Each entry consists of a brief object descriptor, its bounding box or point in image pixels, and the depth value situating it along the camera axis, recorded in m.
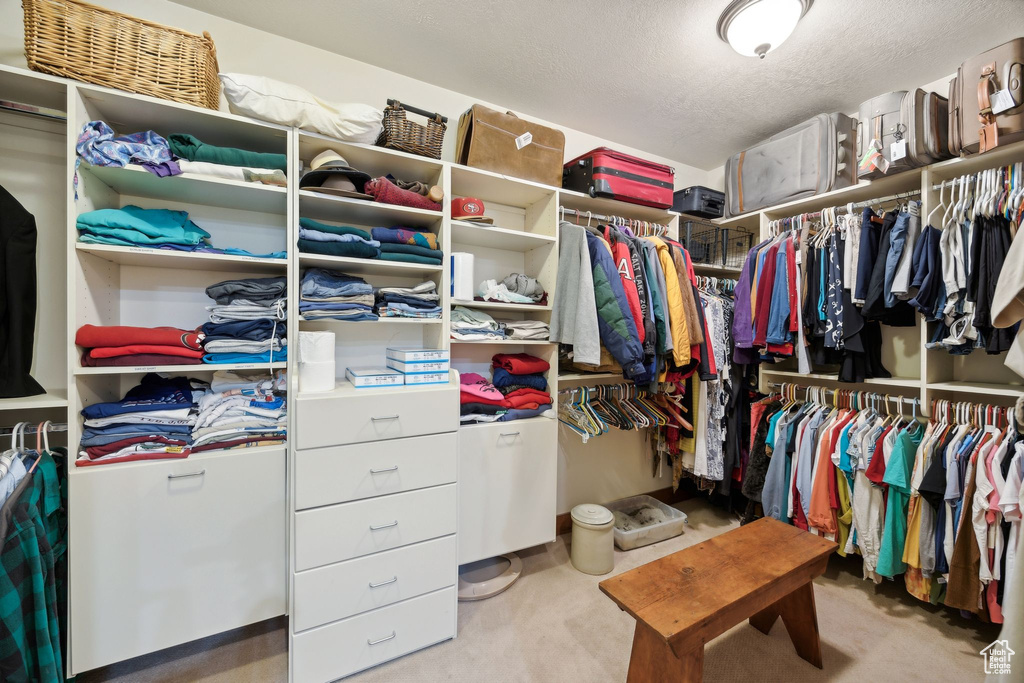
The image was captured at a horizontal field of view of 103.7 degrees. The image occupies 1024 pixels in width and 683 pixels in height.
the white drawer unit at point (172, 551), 1.33
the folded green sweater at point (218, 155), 1.45
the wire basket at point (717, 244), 2.75
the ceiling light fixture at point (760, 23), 1.50
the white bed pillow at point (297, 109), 1.46
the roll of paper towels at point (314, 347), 1.50
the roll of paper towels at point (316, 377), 1.50
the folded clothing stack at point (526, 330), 2.07
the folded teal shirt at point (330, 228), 1.64
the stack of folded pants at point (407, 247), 1.76
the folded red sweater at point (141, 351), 1.36
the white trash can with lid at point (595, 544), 2.13
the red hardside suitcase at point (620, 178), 2.19
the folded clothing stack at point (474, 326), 1.96
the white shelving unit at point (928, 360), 1.77
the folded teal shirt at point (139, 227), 1.34
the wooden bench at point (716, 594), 1.19
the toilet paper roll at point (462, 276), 1.91
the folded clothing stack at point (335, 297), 1.66
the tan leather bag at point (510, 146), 1.90
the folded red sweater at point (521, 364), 2.11
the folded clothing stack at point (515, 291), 2.05
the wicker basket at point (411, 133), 1.70
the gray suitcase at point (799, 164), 2.16
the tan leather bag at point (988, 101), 1.51
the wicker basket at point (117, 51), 1.24
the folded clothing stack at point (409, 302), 1.80
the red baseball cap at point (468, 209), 1.92
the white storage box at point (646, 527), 2.37
